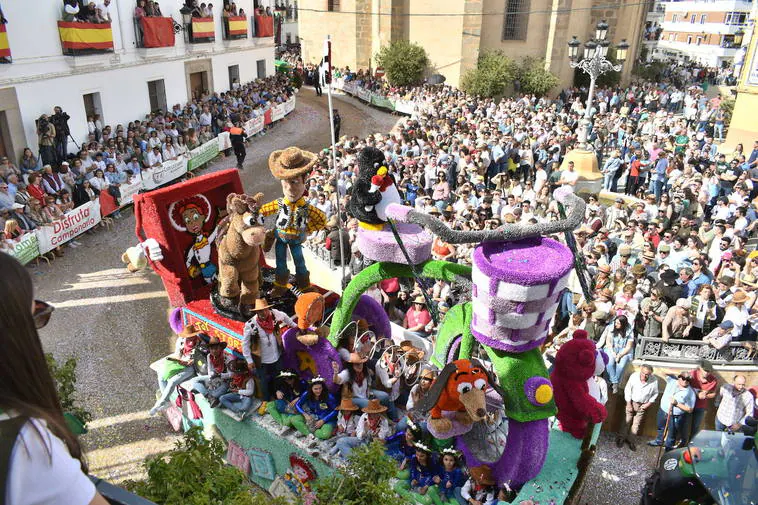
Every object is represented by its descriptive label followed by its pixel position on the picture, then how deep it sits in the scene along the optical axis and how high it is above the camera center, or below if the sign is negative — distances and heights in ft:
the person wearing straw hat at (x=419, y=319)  27.14 -13.45
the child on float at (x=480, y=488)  18.34 -13.94
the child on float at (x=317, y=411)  21.09 -13.80
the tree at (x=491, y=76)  89.81 -10.35
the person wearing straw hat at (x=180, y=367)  23.91 -14.05
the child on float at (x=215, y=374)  22.56 -13.39
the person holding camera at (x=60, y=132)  50.01 -10.85
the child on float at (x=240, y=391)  22.27 -13.67
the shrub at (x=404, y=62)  97.55 -9.44
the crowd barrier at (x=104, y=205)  37.63 -14.58
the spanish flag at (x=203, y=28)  71.26 -3.71
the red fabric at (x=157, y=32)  61.36 -3.65
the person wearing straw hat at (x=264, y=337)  21.33 -11.37
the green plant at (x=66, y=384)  15.10 -9.42
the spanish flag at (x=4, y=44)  44.32 -3.67
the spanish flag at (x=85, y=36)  50.96 -3.52
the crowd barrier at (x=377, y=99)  88.17 -14.43
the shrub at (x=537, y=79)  91.81 -10.85
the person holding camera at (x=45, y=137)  48.47 -10.85
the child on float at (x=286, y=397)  21.74 -13.76
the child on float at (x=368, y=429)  20.42 -13.64
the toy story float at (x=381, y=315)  16.56 -10.26
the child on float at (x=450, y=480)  18.84 -14.30
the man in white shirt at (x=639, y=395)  23.97 -14.59
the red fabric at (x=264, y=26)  90.33 -4.13
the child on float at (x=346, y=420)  20.86 -13.72
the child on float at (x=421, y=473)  19.10 -14.38
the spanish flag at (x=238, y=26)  80.33 -3.76
